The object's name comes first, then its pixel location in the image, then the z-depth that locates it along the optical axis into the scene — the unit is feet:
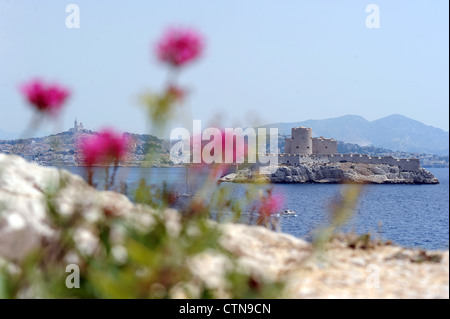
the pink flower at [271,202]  35.06
